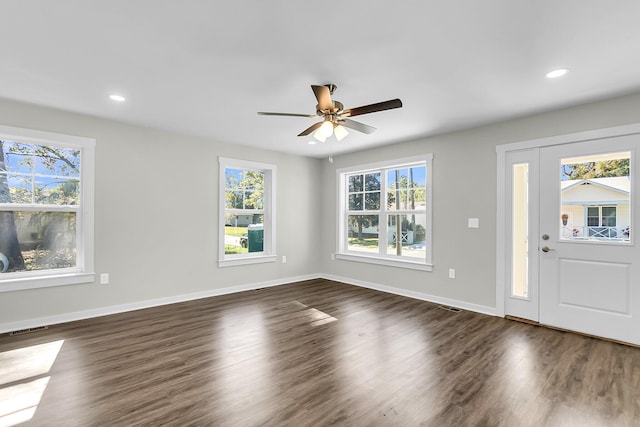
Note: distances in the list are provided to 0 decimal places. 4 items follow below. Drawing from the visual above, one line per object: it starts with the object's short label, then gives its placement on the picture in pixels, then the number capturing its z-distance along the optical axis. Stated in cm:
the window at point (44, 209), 348
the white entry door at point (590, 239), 311
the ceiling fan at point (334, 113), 254
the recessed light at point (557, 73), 260
